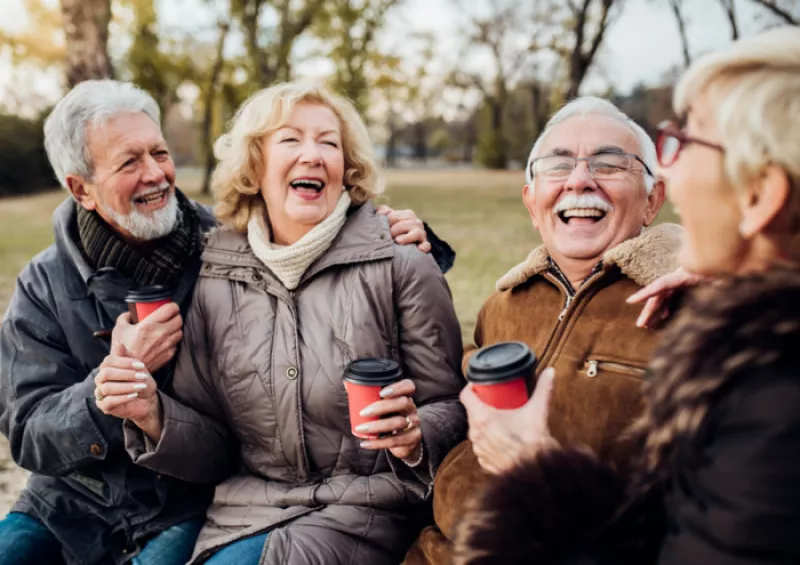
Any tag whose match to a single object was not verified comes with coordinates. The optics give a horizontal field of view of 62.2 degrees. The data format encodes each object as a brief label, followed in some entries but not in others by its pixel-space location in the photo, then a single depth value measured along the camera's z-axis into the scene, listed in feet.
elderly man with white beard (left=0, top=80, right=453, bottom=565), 8.01
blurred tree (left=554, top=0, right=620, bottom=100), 68.80
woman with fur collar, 3.58
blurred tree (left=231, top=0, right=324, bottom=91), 70.90
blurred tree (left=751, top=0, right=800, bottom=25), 43.94
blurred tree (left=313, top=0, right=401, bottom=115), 80.47
